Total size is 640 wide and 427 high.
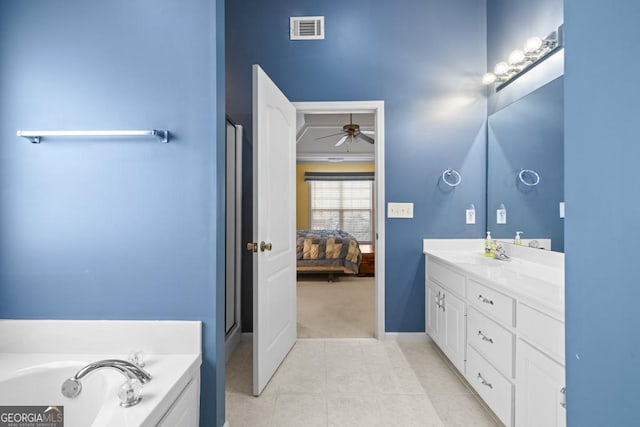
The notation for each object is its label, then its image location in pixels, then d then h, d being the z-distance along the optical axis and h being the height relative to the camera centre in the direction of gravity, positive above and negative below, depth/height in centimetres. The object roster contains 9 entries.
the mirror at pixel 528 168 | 191 +34
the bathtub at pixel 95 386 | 105 -65
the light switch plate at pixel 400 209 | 273 +4
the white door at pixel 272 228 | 191 -10
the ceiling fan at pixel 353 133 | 456 +130
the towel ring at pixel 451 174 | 271 +35
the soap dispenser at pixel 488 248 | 242 -27
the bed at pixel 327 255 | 490 -67
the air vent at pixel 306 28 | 270 +167
